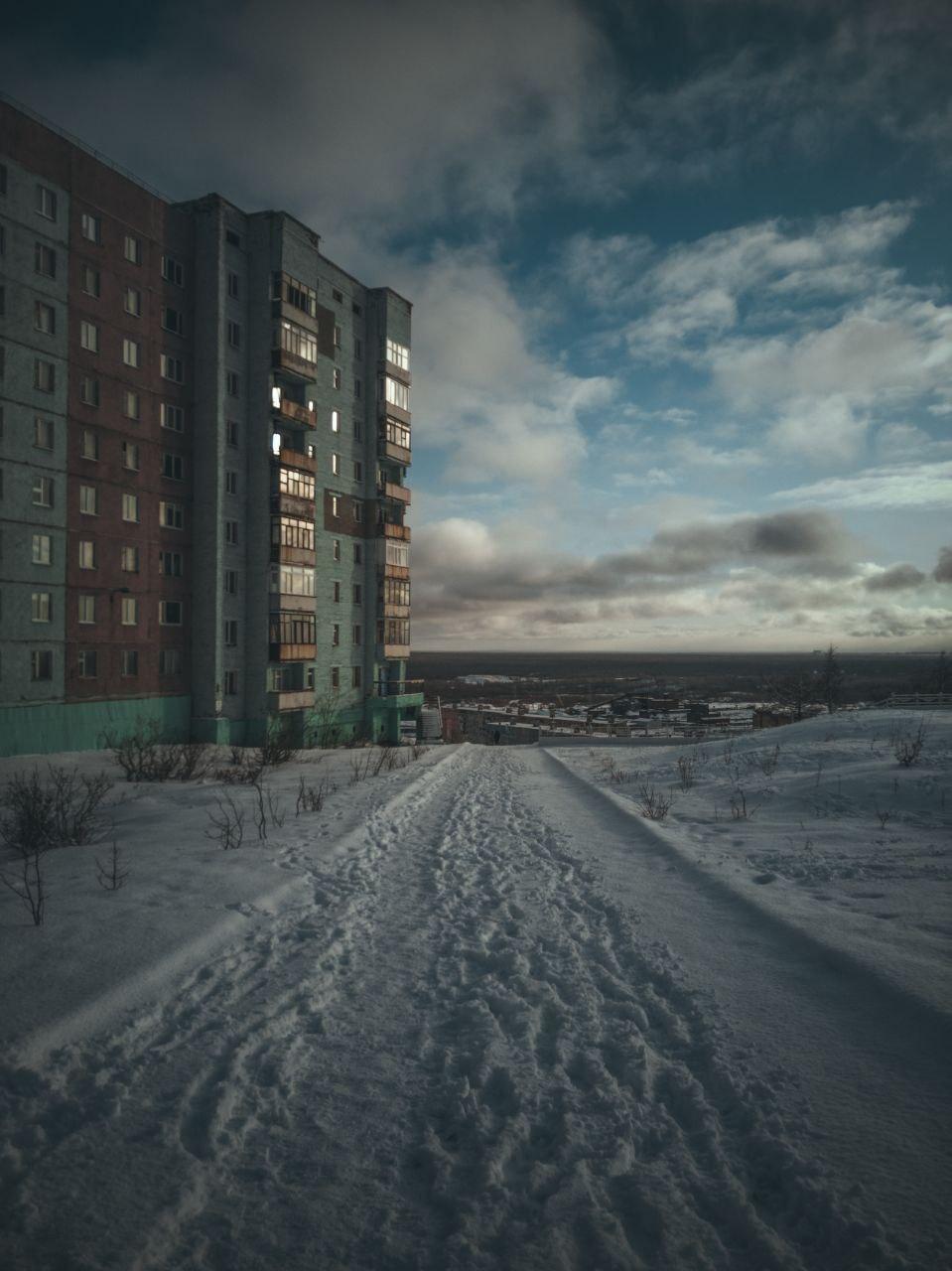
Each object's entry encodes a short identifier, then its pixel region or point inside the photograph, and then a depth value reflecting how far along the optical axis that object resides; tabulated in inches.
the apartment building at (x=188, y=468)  911.0
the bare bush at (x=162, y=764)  565.6
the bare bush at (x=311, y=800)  431.8
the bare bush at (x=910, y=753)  482.9
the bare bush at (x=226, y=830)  324.2
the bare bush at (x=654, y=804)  429.1
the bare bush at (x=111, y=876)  250.8
